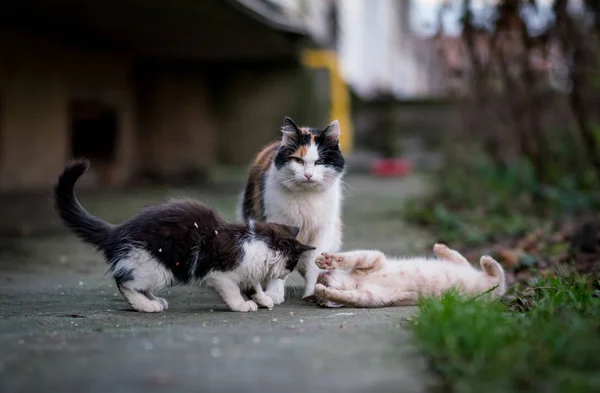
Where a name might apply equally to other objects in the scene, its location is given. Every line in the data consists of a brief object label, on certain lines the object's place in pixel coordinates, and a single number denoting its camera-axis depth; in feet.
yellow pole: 39.70
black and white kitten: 12.02
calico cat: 13.82
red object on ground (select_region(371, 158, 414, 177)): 52.13
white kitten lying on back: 13.08
